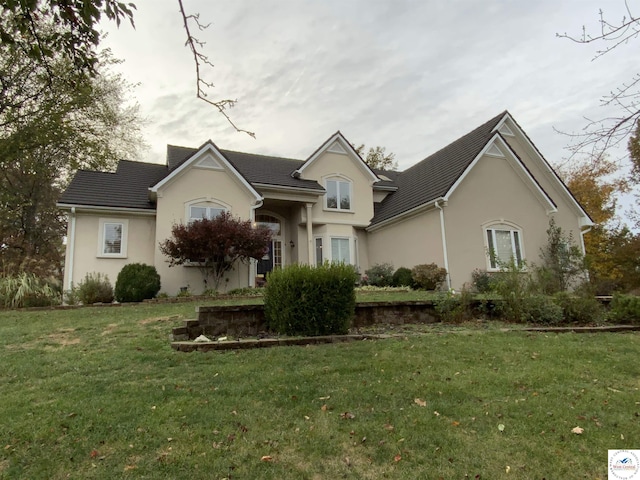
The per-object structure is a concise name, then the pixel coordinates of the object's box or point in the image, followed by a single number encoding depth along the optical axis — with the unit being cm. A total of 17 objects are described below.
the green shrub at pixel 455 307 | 808
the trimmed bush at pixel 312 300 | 642
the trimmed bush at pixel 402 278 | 1496
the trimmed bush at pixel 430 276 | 1398
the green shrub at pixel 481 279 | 1403
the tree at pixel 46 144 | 1802
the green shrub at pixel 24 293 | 1085
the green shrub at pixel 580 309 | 793
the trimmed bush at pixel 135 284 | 1214
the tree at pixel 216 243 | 1270
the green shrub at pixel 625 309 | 791
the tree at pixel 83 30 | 347
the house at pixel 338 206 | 1416
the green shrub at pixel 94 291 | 1190
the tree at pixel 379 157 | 3472
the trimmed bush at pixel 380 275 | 1610
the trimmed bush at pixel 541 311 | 774
